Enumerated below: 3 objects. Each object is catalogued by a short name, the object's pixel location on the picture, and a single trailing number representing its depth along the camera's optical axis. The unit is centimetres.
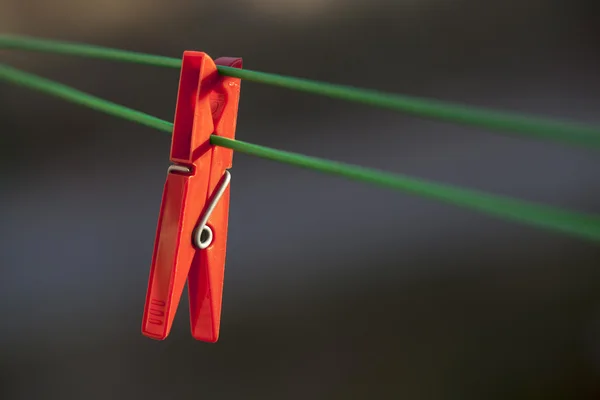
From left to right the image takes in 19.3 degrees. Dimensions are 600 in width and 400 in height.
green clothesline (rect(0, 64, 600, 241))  42
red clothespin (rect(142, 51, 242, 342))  47
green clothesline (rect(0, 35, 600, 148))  41
